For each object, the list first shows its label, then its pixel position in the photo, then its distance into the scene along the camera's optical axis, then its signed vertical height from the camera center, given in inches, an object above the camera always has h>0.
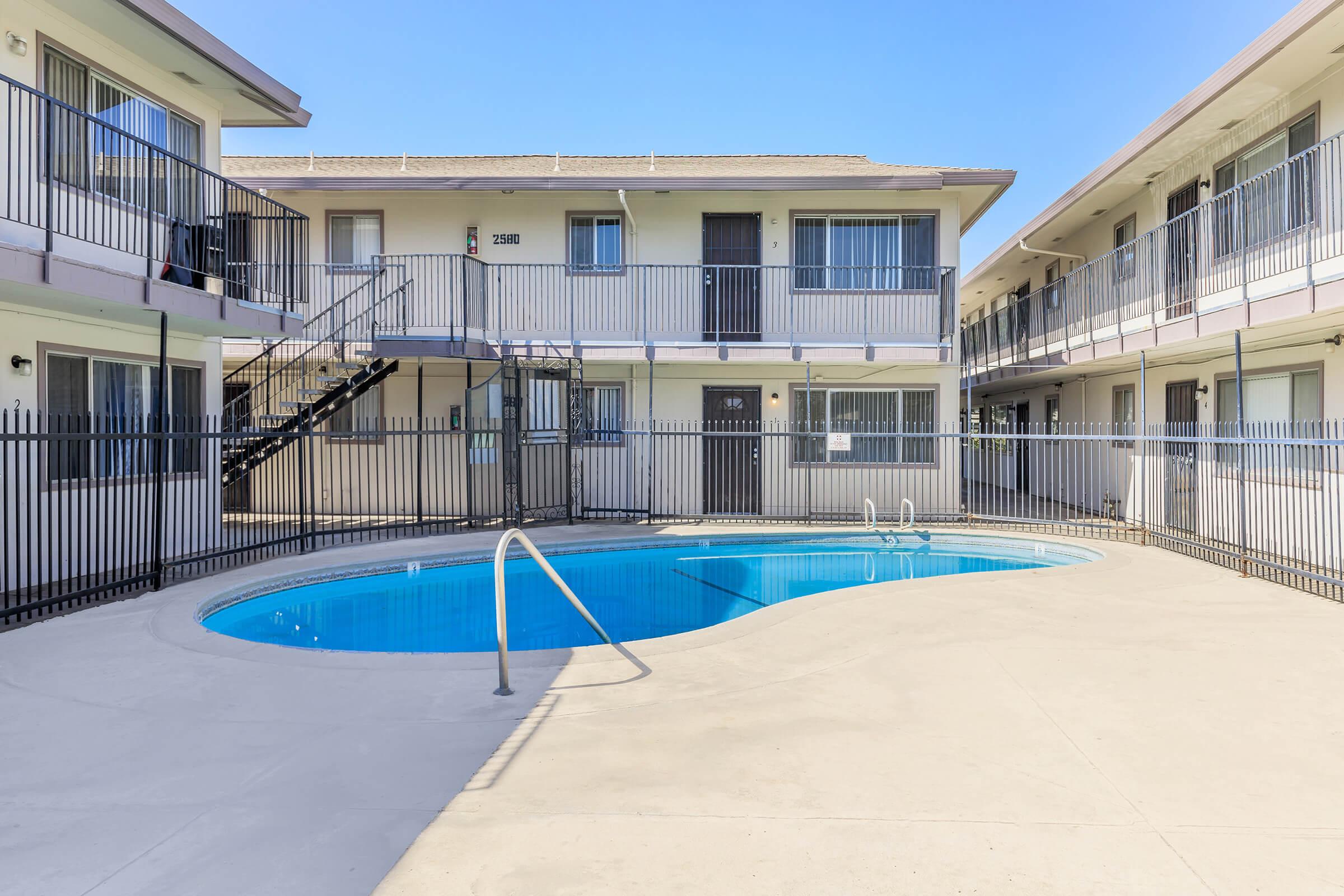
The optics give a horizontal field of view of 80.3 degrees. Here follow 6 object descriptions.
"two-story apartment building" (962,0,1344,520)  367.6 +113.6
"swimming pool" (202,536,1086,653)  314.0 -67.2
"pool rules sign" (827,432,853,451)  539.2 +5.6
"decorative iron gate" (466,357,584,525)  525.0 +9.7
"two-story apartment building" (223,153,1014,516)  582.2 +110.4
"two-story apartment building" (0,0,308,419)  313.9 +110.8
